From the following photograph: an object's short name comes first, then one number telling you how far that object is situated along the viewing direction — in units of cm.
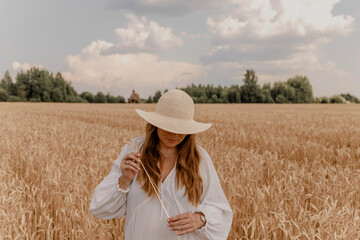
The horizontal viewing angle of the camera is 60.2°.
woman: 167
